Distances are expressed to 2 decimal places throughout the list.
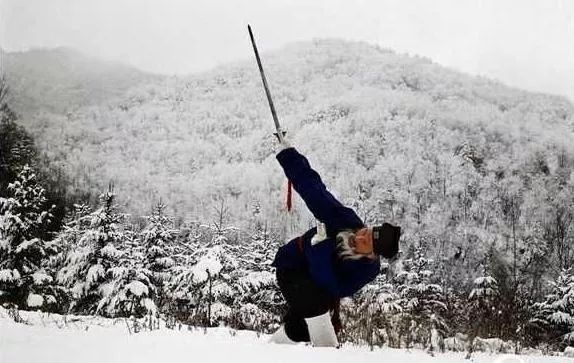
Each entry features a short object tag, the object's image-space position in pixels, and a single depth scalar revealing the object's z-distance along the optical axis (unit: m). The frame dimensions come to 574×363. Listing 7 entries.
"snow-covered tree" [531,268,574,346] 17.36
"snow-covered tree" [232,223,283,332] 20.11
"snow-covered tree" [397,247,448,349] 18.38
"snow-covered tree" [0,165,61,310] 15.77
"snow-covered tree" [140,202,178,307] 20.47
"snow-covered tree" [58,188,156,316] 16.69
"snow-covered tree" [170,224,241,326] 15.78
